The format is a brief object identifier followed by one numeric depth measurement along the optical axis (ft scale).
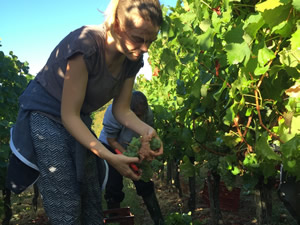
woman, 5.23
